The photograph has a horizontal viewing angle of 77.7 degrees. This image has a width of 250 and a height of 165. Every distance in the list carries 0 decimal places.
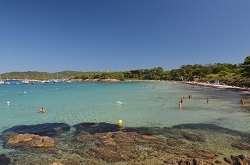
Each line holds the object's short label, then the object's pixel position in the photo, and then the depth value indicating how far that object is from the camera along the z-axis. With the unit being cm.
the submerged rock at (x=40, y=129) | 1472
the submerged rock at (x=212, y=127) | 1416
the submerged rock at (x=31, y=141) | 1199
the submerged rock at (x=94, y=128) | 1493
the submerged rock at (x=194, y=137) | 1287
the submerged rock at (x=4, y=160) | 977
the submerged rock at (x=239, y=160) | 908
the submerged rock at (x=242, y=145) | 1128
